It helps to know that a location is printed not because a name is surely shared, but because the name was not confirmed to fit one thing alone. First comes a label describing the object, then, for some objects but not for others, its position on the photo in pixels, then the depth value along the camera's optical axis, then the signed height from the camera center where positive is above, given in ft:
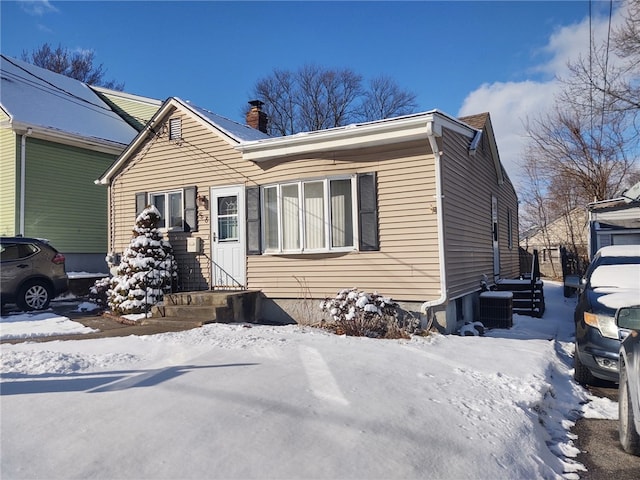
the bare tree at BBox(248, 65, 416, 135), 121.29 +40.39
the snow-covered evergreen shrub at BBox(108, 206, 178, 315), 31.09 -1.13
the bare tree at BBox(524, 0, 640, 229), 51.62 +15.48
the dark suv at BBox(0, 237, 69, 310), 31.53 -1.07
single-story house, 26.78 +3.15
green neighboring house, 46.32 +10.45
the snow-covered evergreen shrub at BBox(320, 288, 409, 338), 24.32 -3.49
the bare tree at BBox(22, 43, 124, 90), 100.27 +42.91
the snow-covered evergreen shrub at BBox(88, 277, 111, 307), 36.55 -2.78
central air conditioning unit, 32.19 -4.26
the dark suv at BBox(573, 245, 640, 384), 16.63 -2.50
